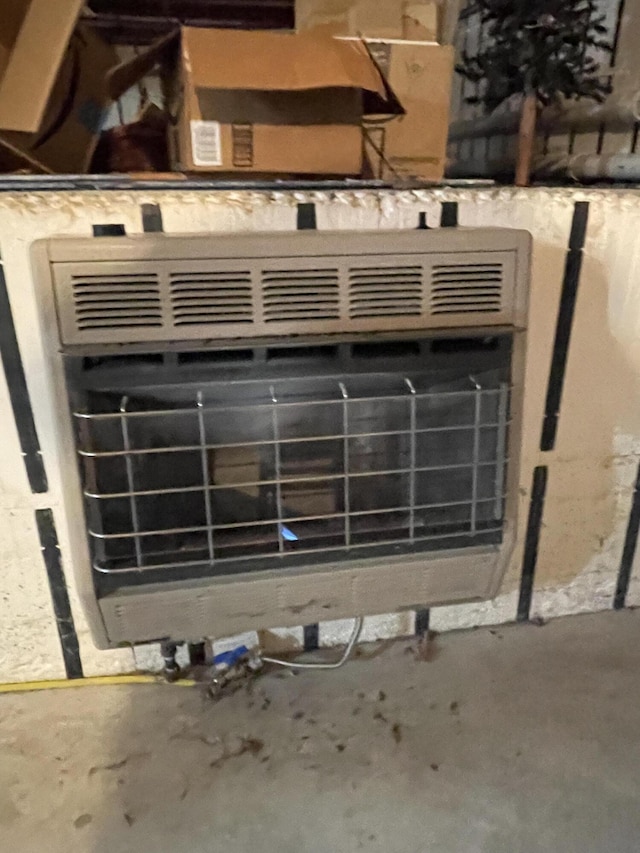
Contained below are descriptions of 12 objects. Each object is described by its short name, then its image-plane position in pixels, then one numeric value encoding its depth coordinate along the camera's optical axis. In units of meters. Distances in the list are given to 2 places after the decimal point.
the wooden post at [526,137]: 1.42
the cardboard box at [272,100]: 1.12
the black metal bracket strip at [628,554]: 1.55
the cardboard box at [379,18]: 1.32
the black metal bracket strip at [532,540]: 1.47
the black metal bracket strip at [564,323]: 1.30
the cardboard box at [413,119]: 1.31
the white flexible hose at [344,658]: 1.48
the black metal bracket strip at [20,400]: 1.17
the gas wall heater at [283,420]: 1.05
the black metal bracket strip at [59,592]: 1.31
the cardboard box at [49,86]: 1.18
